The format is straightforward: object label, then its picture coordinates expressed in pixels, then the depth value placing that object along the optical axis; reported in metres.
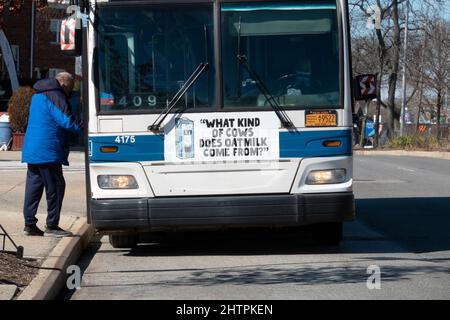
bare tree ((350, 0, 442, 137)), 43.94
